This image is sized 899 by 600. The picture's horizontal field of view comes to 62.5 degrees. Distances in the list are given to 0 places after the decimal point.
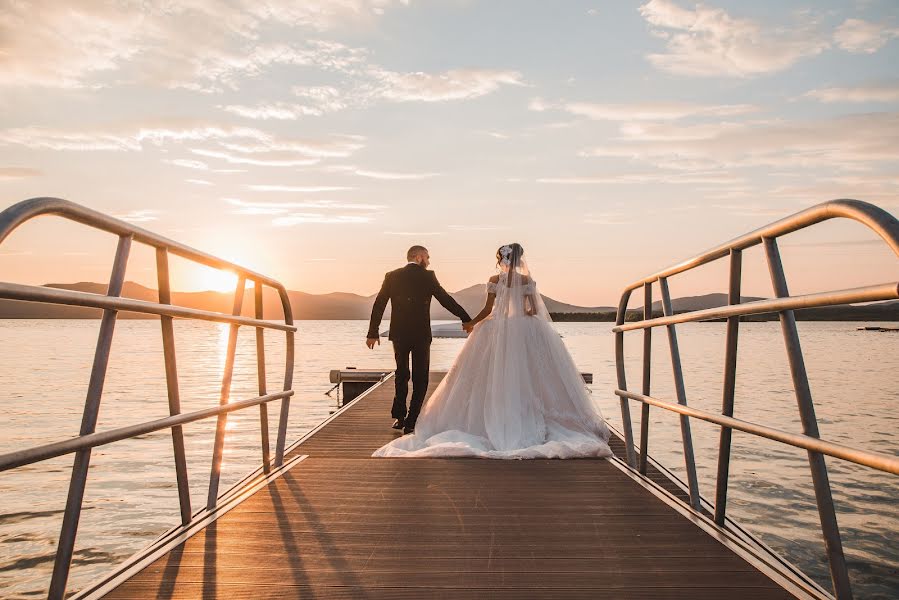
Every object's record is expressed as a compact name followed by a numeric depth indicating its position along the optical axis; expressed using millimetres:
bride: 6418
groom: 8195
